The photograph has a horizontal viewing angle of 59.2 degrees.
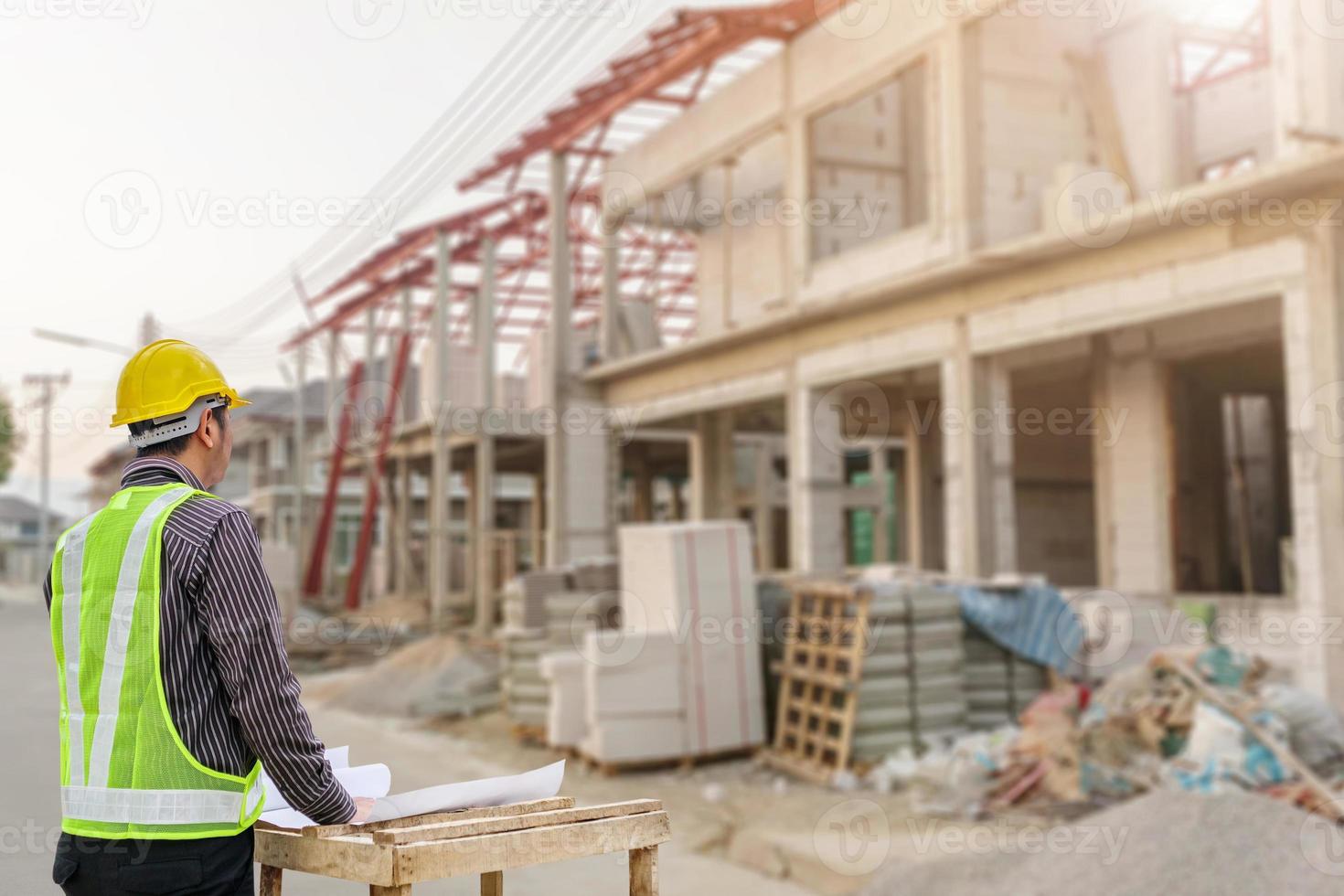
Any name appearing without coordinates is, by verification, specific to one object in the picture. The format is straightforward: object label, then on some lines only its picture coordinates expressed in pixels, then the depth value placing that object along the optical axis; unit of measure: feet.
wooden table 7.72
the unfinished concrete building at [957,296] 36.35
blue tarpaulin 40.34
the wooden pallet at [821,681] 37.17
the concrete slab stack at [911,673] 37.81
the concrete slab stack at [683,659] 38.93
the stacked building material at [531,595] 49.06
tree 146.51
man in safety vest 7.38
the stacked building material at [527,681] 45.55
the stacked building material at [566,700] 40.78
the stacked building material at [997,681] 40.68
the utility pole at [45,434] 146.36
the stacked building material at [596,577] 48.01
